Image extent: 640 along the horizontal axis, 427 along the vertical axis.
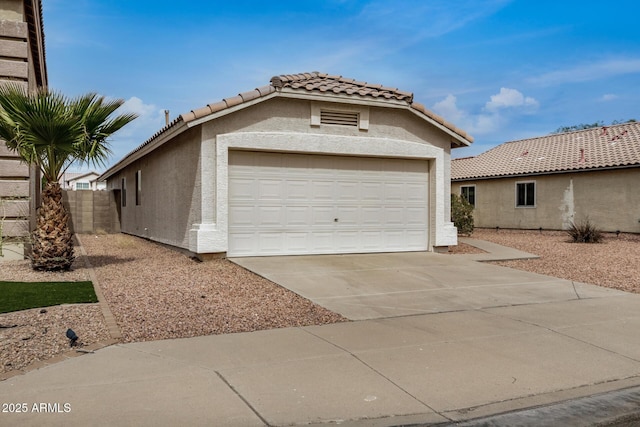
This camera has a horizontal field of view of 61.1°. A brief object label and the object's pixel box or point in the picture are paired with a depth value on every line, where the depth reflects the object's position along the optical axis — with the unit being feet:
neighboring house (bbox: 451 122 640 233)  70.18
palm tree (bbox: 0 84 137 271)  32.58
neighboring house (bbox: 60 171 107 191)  225.93
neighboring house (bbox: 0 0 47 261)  39.19
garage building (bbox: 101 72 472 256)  40.16
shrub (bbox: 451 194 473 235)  64.69
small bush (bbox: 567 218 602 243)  61.52
